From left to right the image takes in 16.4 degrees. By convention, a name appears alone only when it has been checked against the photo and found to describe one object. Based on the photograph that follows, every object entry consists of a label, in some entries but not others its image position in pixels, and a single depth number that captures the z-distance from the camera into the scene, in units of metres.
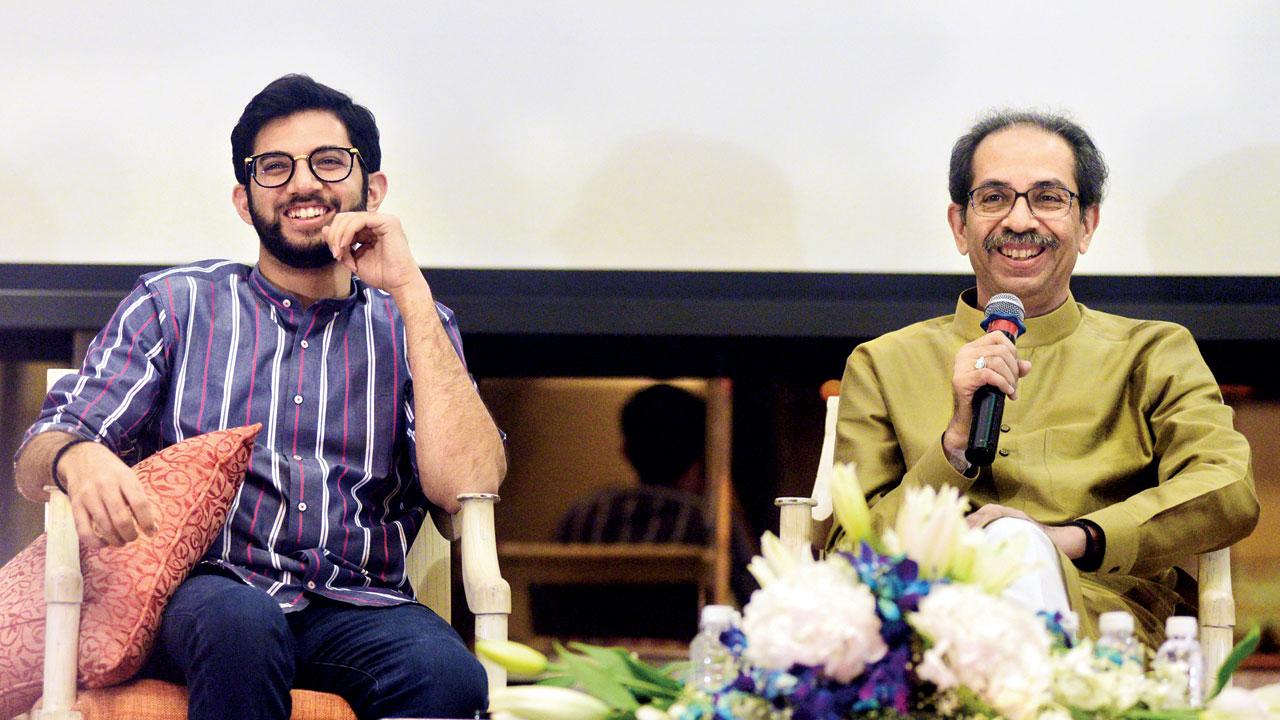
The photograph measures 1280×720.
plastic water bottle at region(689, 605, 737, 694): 4.59
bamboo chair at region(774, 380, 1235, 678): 5.28
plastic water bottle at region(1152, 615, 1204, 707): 4.60
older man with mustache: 5.25
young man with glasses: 5.19
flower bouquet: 4.48
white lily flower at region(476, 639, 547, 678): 4.63
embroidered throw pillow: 5.11
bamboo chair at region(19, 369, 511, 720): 5.08
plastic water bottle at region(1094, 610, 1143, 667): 4.61
